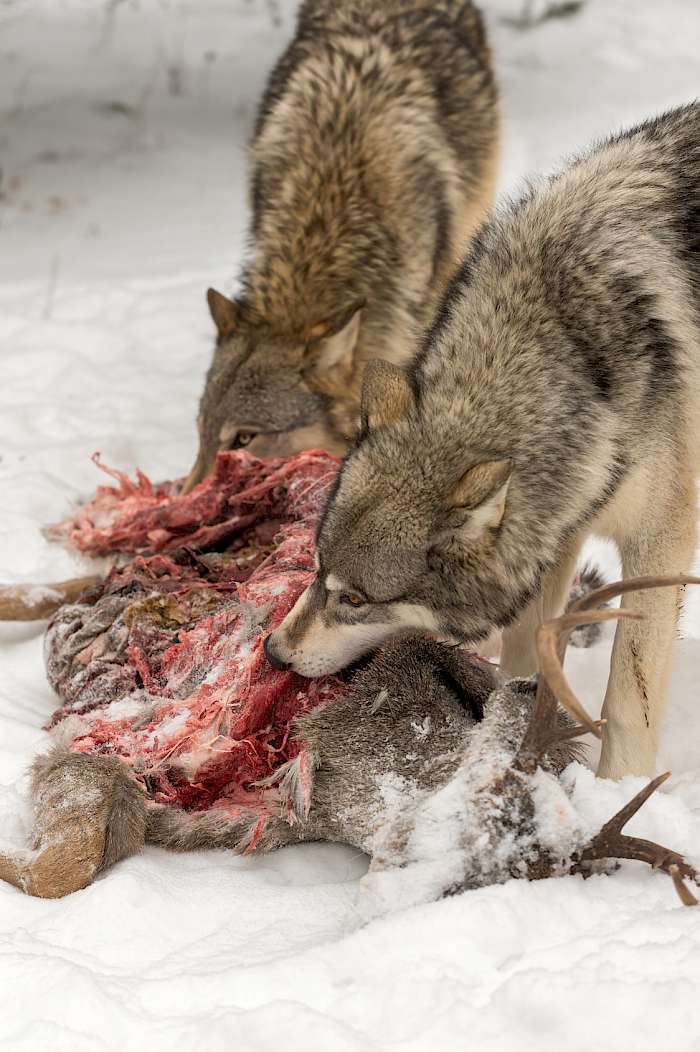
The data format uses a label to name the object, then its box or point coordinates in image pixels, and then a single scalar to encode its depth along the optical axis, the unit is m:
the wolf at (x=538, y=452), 5.52
